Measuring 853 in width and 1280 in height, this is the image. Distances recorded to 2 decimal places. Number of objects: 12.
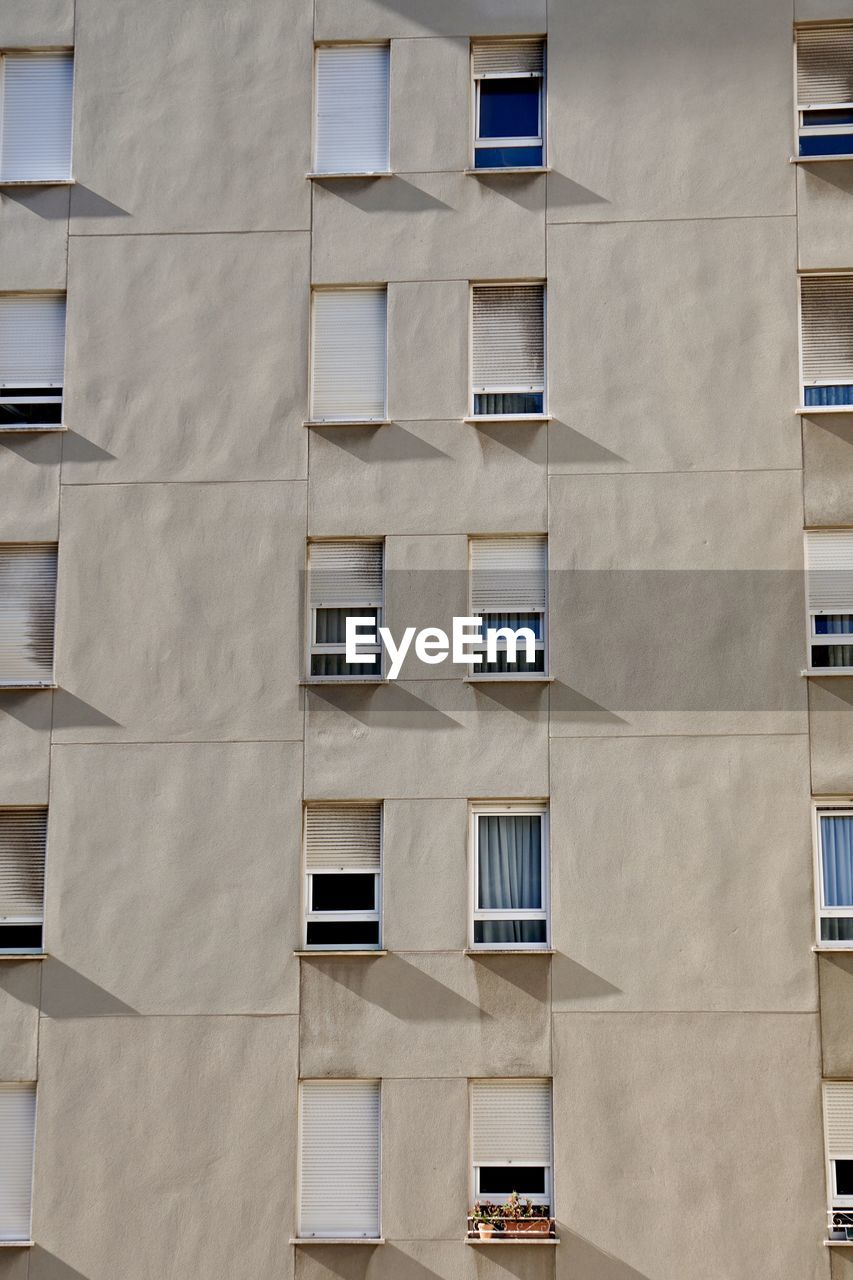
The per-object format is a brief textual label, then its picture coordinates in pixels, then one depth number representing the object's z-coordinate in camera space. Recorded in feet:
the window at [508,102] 69.56
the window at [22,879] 64.75
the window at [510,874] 63.62
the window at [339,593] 66.23
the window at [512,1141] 61.72
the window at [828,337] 66.59
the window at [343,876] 64.03
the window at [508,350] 67.56
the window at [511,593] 65.87
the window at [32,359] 68.74
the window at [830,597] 64.80
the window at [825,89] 68.33
